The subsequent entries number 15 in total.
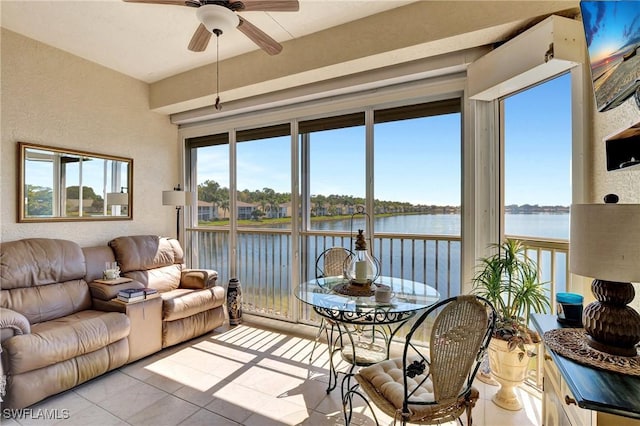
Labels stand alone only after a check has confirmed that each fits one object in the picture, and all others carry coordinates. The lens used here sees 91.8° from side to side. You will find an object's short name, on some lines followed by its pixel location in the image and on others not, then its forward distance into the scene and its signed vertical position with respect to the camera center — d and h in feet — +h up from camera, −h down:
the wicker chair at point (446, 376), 4.55 -2.50
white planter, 7.23 -3.73
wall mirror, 10.11 +1.03
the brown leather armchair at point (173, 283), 10.48 -2.78
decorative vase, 12.78 -3.71
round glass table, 6.48 -2.00
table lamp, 3.64 -0.64
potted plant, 7.26 -2.45
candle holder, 7.67 -1.34
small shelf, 4.51 +1.02
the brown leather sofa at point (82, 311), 7.09 -2.95
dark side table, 3.18 -1.96
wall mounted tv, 4.15 +2.42
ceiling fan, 6.16 +4.12
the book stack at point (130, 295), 9.44 -2.53
